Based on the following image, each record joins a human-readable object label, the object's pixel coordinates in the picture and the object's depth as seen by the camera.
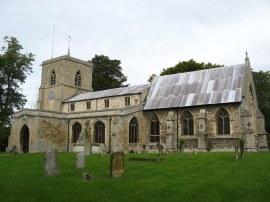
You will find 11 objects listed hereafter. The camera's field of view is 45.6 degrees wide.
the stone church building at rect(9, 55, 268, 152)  29.12
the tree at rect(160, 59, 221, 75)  46.59
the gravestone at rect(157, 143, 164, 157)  21.61
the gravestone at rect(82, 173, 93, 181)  12.59
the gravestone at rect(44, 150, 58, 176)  14.00
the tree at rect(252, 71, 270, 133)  47.88
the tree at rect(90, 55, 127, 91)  60.66
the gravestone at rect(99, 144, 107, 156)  26.40
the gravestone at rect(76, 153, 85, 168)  16.53
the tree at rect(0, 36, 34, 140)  40.16
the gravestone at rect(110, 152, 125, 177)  13.67
